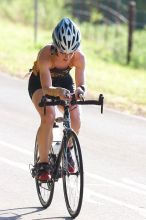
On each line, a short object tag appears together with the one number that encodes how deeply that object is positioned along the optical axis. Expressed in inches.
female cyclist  559.6
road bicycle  540.9
